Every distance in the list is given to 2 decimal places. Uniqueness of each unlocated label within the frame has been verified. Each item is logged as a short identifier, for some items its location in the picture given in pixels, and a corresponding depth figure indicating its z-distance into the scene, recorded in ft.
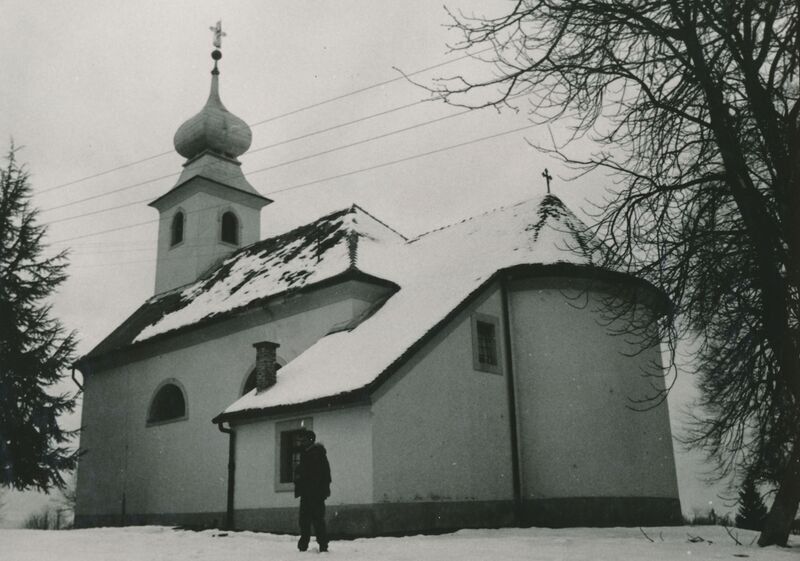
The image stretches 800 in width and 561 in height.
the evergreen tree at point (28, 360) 61.52
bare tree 27.48
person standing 32.09
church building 45.39
